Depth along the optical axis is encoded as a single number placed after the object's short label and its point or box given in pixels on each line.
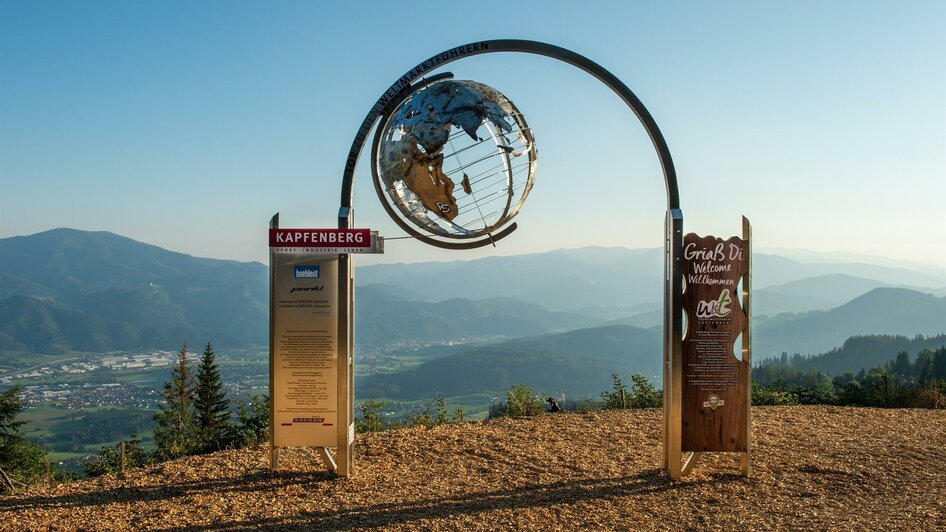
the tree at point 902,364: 30.22
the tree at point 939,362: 25.59
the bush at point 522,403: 13.66
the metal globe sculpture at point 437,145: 8.16
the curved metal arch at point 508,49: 9.07
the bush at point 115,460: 11.43
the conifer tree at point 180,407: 20.50
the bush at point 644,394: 14.72
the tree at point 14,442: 20.89
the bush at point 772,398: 15.38
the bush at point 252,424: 11.45
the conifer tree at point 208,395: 24.45
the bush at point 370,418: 12.48
